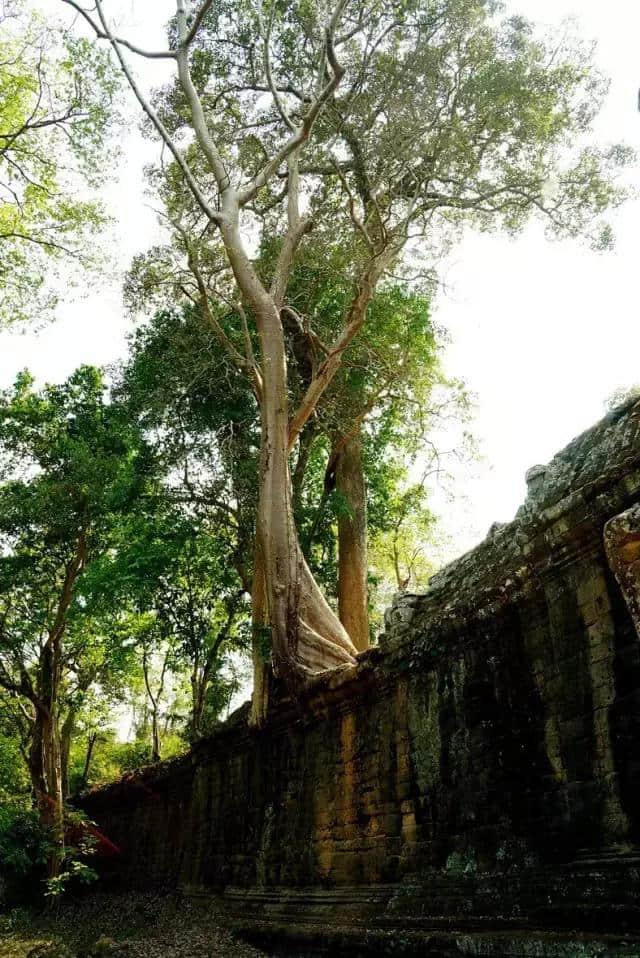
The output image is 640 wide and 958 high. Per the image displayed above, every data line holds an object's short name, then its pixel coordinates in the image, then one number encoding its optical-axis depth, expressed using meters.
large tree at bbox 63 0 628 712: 9.48
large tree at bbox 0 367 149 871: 11.96
